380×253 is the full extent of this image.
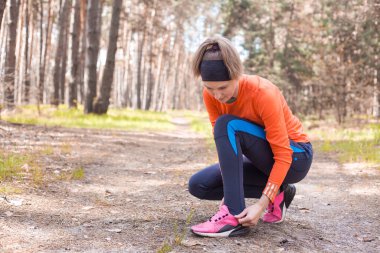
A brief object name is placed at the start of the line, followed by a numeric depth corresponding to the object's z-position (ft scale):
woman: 9.34
